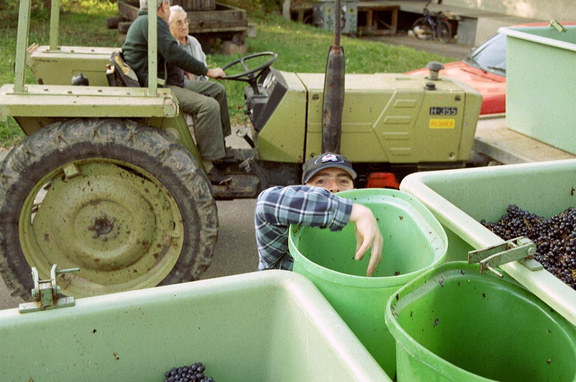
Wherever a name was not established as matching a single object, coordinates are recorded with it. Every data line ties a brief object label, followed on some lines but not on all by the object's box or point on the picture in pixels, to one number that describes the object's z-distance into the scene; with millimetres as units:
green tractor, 3305
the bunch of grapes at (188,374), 1642
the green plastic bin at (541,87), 3559
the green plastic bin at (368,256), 1616
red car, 5582
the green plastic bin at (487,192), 2053
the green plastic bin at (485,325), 1515
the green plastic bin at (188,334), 1510
